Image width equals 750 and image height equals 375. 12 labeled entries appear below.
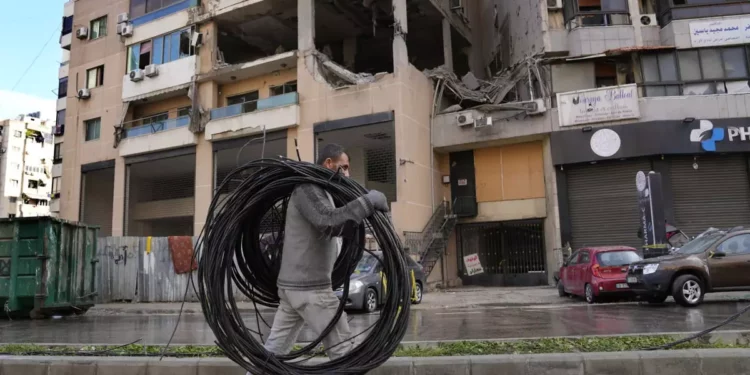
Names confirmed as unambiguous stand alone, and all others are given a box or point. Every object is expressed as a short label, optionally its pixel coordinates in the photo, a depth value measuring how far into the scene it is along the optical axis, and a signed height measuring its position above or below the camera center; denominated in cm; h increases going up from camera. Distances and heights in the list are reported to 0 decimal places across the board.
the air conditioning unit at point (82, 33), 3438 +1539
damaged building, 2141 +680
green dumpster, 1220 +7
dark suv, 1123 -52
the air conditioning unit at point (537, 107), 2222 +616
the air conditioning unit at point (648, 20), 2264 +988
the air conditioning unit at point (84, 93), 3312 +1100
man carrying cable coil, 371 -7
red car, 1314 -52
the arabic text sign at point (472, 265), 2442 -45
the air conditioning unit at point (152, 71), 2981 +1107
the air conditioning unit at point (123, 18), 3194 +1515
